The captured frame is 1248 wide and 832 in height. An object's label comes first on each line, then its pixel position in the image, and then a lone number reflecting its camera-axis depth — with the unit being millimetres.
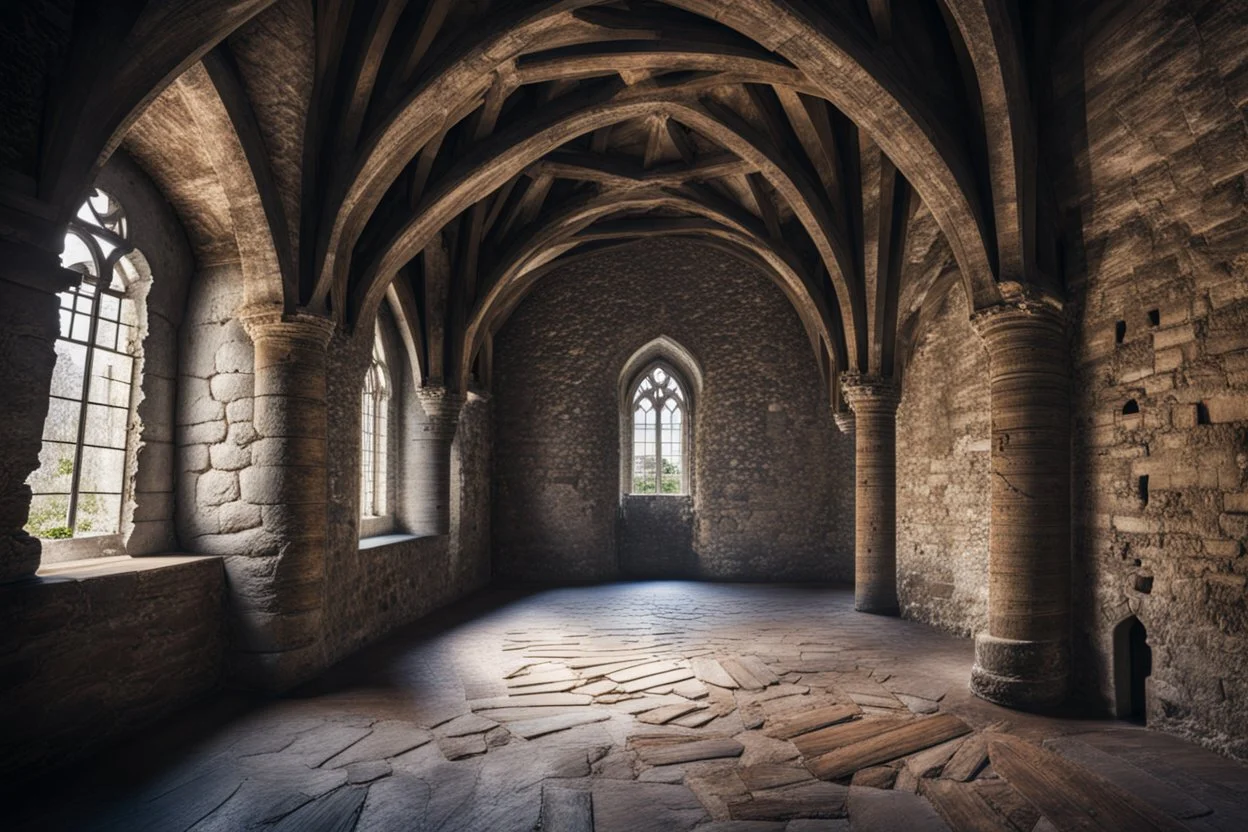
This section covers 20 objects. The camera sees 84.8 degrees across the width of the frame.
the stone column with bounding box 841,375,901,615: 9227
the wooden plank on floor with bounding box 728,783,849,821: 3486
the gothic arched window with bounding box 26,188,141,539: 4906
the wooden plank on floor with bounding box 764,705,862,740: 4684
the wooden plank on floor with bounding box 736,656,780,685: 5945
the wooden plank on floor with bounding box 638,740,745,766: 4199
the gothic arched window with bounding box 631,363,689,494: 13266
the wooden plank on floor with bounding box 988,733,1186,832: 3423
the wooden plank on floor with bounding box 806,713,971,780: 4086
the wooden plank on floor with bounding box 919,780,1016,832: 3416
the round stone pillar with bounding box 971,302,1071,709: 5277
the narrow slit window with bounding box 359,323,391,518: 9180
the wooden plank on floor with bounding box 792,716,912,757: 4398
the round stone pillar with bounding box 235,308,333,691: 5512
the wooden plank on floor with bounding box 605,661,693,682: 5995
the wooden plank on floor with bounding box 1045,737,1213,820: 3547
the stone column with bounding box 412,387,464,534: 9656
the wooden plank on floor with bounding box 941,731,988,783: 3980
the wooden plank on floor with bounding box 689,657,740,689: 5867
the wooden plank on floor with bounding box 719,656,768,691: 5754
